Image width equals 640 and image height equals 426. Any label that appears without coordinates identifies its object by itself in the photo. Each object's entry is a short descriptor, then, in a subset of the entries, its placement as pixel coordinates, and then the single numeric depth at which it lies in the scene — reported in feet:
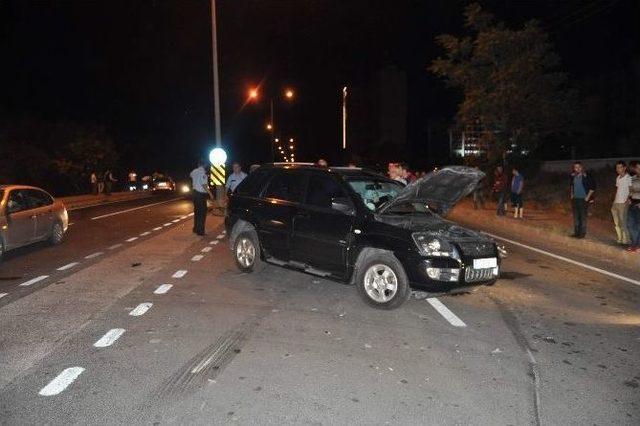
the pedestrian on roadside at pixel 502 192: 61.22
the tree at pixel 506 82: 82.02
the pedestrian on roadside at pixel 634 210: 35.53
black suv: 21.71
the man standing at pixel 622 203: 38.09
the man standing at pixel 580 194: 42.37
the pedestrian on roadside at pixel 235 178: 50.02
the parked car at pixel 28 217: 34.78
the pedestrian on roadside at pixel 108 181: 116.78
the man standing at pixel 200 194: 46.09
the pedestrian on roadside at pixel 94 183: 113.76
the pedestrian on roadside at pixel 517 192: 58.08
